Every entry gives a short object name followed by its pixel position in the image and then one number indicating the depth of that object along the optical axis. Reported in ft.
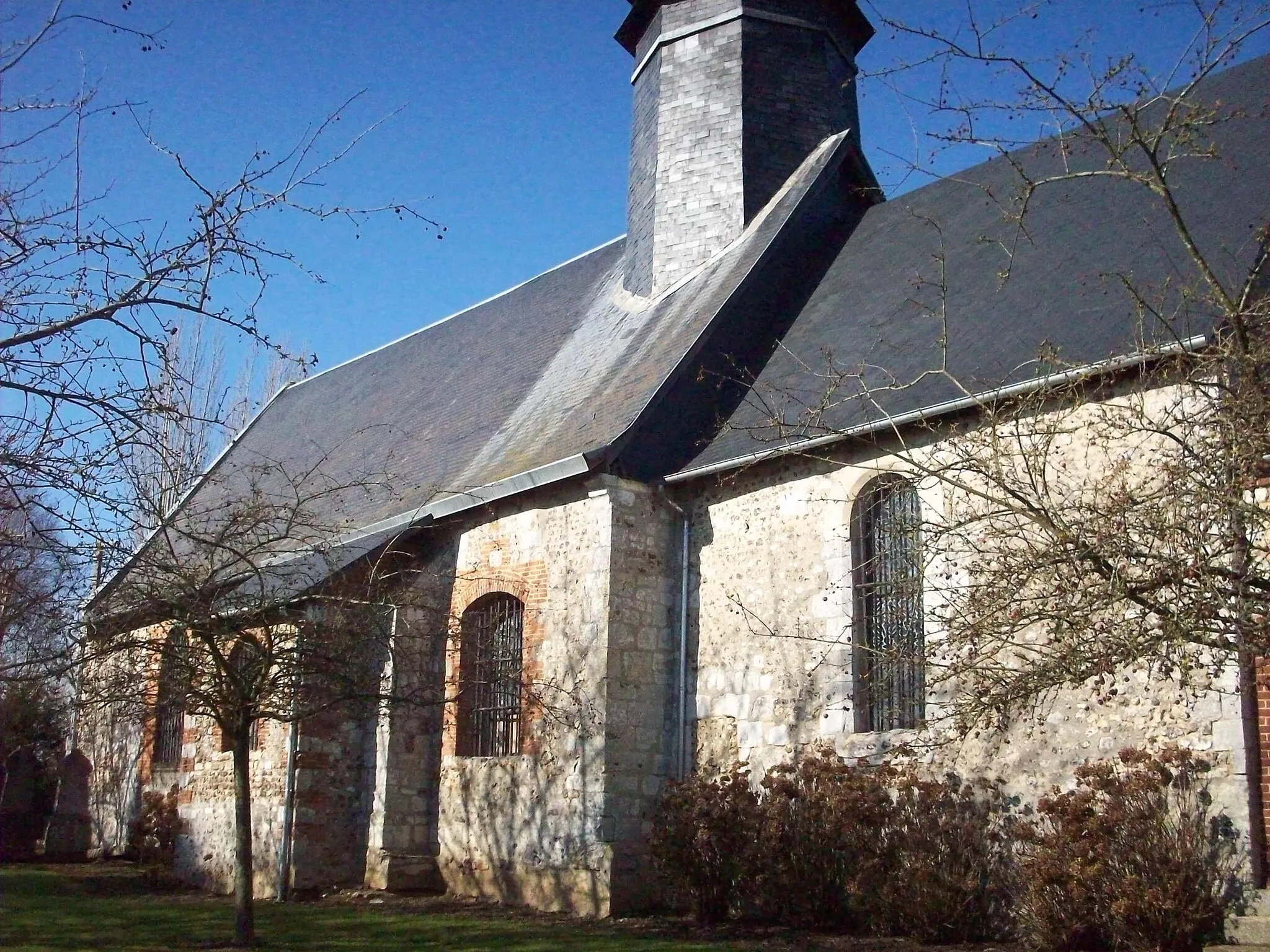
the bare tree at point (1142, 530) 14.96
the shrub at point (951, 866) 25.22
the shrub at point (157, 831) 43.50
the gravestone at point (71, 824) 51.72
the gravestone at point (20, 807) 54.34
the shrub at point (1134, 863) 21.81
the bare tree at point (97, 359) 15.14
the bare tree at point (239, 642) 27.14
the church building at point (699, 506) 29.09
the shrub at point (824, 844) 26.84
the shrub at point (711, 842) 29.55
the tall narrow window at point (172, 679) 28.73
